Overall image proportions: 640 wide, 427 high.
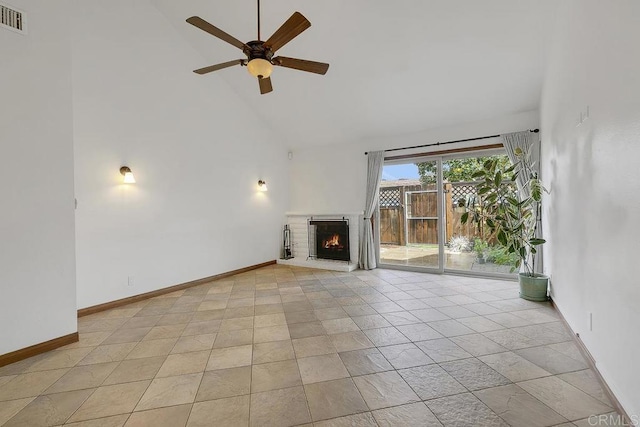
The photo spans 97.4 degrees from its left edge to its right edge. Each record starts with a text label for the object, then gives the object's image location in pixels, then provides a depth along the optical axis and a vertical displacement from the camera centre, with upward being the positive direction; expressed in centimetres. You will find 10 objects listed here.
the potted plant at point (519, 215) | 361 -6
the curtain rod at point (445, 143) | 426 +122
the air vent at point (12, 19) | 231 +169
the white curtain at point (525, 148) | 411 +93
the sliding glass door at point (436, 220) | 489 -15
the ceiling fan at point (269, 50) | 229 +146
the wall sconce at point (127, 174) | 365 +57
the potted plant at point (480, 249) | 492 -67
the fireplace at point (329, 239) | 591 -55
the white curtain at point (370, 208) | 558 +10
